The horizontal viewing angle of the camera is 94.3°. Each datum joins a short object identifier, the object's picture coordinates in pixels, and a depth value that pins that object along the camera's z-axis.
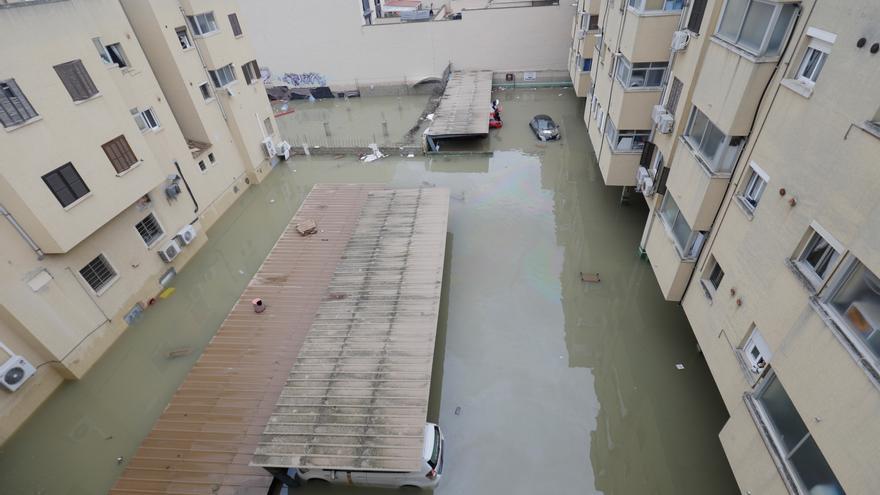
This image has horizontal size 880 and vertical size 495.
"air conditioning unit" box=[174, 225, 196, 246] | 18.69
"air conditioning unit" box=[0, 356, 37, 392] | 12.24
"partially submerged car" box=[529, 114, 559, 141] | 28.06
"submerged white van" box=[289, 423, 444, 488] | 10.65
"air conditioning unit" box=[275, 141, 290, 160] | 27.39
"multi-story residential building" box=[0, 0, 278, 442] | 12.27
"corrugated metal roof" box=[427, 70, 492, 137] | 27.66
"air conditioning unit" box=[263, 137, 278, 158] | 26.08
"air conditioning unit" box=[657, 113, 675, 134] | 13.16
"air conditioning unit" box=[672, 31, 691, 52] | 12.05
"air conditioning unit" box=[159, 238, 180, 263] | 17.78
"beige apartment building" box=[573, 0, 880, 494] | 6.02
